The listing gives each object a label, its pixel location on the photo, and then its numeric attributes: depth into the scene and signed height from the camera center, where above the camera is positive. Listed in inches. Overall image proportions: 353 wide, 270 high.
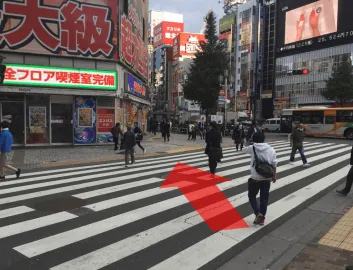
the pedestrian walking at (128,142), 475.8 -29.5
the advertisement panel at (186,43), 3538.6 +856.2
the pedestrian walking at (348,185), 291.9 -54.2
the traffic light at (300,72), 1209.0 +193.5
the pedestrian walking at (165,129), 952.3 -20.3
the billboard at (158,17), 4810.5 +1573.6
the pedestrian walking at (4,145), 374.6 -28.1
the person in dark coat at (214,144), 385.4 -25.2
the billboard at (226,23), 3361.2 +1041.4
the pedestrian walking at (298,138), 468.2 -21.3
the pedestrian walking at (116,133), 697.6 -24.4
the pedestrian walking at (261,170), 206.2 -29.5
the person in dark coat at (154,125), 1264.1 -12.1
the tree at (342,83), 1579.7 +195.7
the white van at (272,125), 1780.3 -10.4
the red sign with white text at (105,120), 778.2 +3.4
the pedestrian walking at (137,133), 636.5 -22.0
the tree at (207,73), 1428.4 +216.6
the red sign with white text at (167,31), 4288.9 +1193.3
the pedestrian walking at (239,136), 704.4 -28.3
